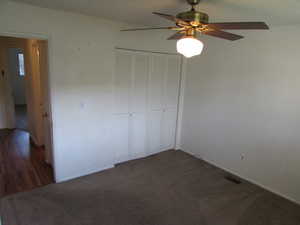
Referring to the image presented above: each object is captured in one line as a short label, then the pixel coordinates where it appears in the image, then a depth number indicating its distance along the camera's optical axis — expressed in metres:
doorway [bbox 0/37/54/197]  3.08
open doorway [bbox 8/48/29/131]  7.46
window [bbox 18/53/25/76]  7.73
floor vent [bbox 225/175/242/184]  3.33
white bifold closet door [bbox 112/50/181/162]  3.57
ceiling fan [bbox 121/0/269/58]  1.68
